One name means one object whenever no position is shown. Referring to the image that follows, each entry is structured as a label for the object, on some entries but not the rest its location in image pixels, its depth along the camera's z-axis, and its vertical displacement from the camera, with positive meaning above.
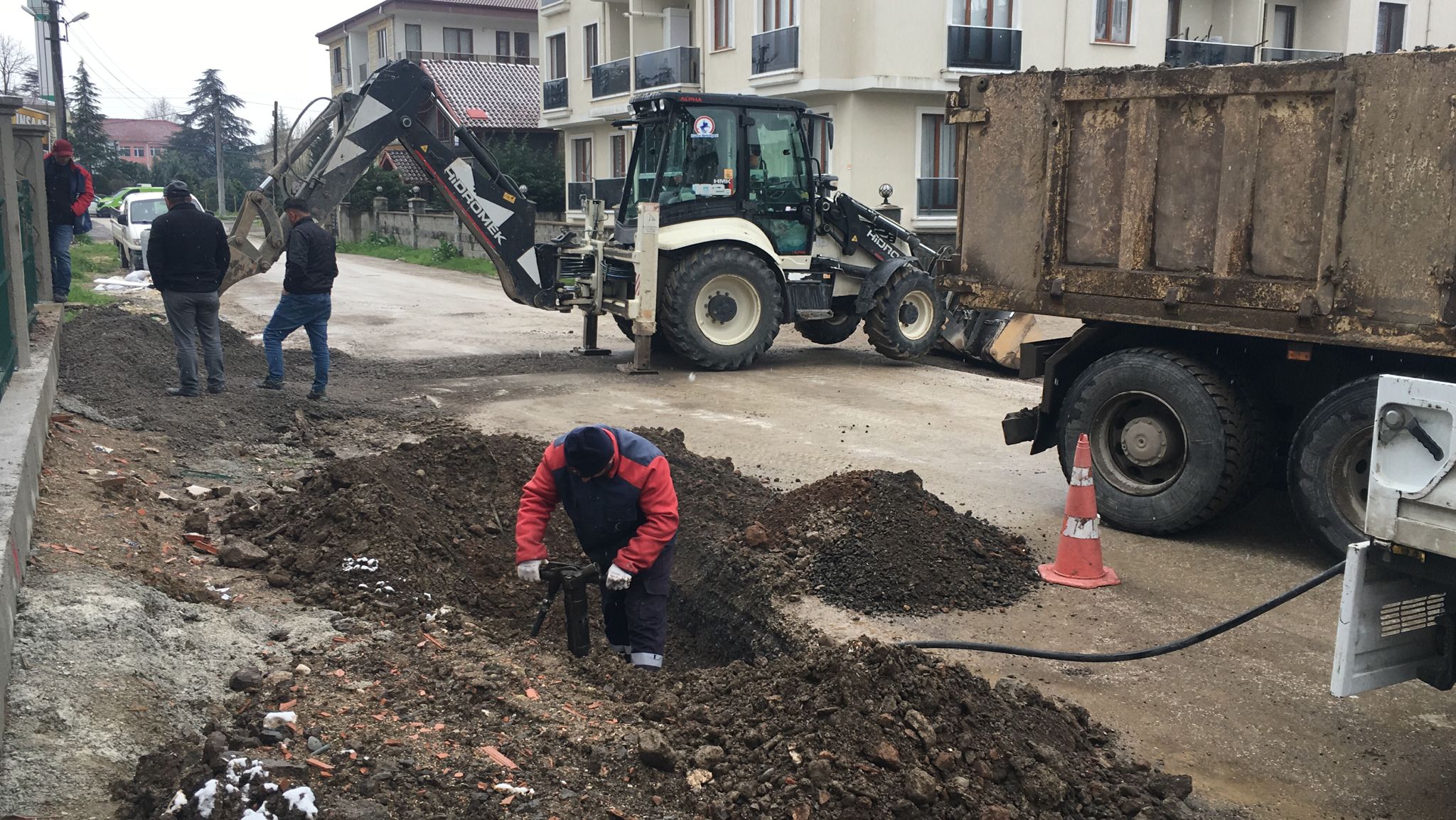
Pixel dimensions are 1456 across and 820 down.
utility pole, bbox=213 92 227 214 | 56.41 +2.79
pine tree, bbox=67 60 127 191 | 59.06 +2.79
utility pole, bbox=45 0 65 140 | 31.62 +3.42
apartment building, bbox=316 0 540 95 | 53.81 +7.53
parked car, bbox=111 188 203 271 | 25.48 -0.54
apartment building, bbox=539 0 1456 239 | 24.67 +3.45
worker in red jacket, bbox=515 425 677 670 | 5.41 -1.39
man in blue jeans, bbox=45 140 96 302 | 15.04 -0.08
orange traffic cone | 6.57 -1.77
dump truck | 6.26 -0.28
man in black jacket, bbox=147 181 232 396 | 10.34 -0.58
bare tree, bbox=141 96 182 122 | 114.25 +8.40
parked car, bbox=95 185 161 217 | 32.97 -0.21
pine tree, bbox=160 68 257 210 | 84.88 +4.61
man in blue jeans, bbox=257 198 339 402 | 10.84 -0.81
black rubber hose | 4.58 -1.77
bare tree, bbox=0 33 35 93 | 58.62 +7.12
